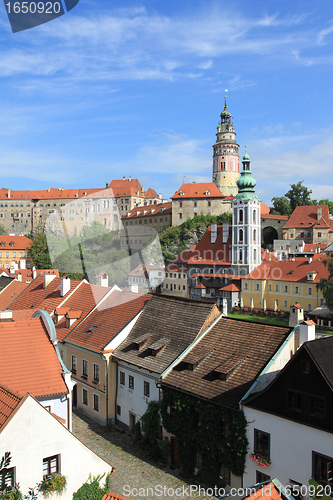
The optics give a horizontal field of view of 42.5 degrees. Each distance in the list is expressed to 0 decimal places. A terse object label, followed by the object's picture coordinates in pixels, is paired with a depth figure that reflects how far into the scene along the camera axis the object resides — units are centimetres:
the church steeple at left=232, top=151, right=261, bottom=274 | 6581
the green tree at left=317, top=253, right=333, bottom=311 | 4594
